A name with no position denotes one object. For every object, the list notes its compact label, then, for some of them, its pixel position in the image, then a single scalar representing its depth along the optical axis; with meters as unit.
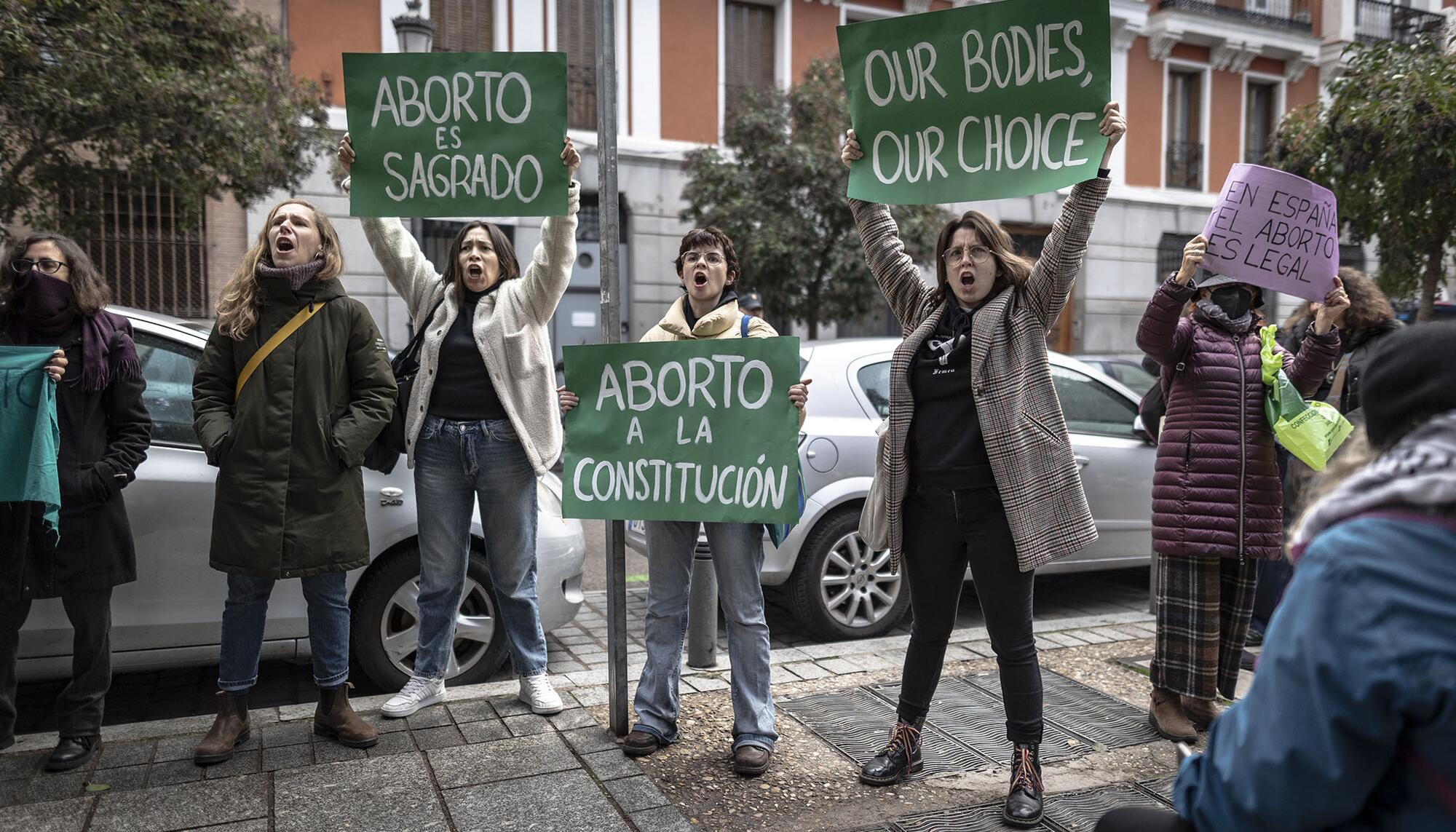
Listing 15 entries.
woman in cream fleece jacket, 4.07
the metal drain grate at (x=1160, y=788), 3.59
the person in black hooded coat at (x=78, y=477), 3.72
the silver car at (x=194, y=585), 4.23
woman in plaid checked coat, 3.33
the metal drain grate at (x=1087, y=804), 3.38
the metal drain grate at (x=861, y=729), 3.88
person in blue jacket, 1.26
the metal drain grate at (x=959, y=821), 3.33
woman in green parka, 3.73
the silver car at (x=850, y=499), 5.68
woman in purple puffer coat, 4.02
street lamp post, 8.95
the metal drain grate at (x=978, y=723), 3.98
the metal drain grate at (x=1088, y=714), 4.16
